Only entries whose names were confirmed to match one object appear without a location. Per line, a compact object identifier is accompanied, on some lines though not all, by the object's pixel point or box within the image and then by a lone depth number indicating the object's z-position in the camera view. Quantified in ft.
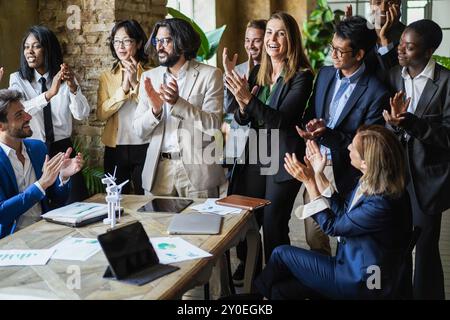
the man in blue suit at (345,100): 10.42
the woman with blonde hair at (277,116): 10.68
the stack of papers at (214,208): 9.65
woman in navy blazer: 7.91
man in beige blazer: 10.94
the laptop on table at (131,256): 6.53
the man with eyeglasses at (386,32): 11.72
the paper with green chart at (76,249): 7.42
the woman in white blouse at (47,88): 12.86
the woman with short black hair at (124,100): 13.01
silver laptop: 8.46
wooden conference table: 6.23
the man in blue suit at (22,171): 9.48
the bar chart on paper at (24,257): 7.11
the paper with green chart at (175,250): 7.36
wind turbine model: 8.74
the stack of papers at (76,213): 8.87
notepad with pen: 9.84
